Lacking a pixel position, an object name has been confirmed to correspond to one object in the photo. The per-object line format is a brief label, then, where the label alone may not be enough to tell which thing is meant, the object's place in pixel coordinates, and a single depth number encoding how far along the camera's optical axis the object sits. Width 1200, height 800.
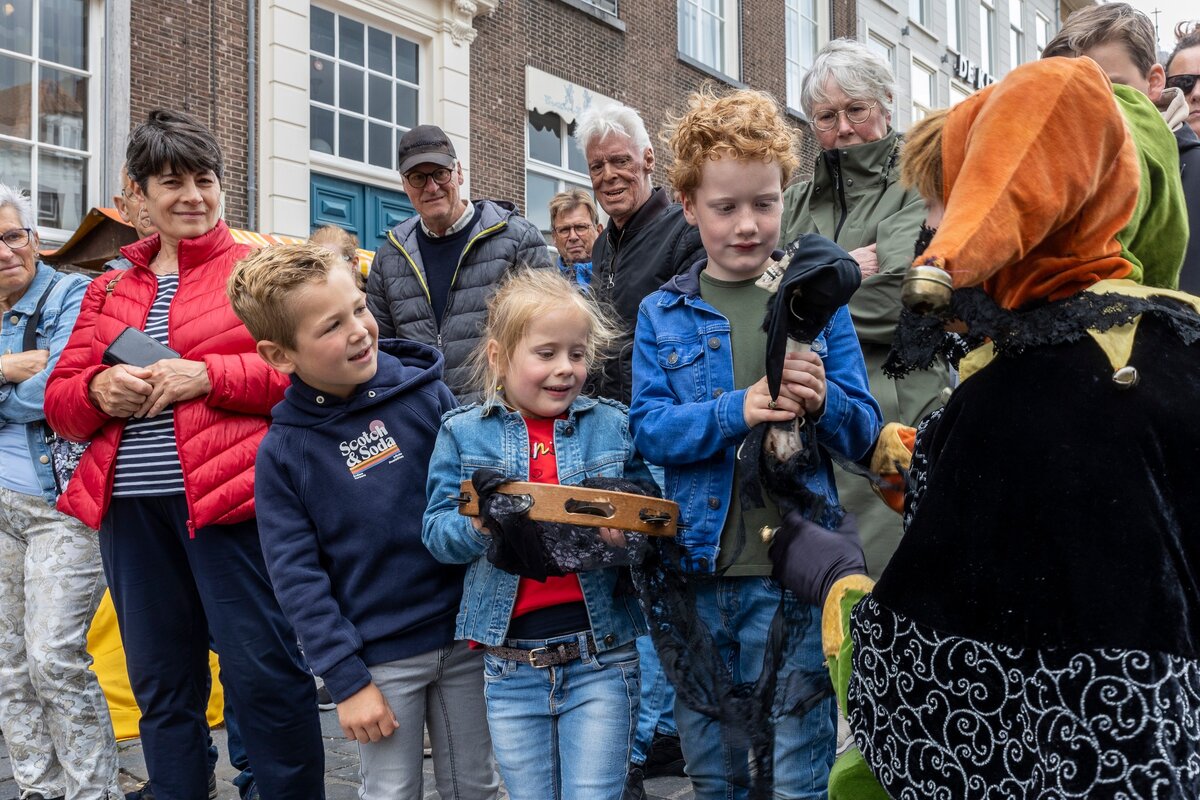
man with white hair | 3.38
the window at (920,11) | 20.86
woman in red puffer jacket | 2.89
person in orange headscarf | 1.40
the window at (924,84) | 20.33
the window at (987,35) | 23.22
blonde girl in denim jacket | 2.26
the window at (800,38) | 17.20
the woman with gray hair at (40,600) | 3.38
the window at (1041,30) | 25.41
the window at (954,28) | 21.72
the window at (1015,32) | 24.31
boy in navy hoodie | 2.40
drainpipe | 9.22
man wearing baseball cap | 4.12
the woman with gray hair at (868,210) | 3.03
